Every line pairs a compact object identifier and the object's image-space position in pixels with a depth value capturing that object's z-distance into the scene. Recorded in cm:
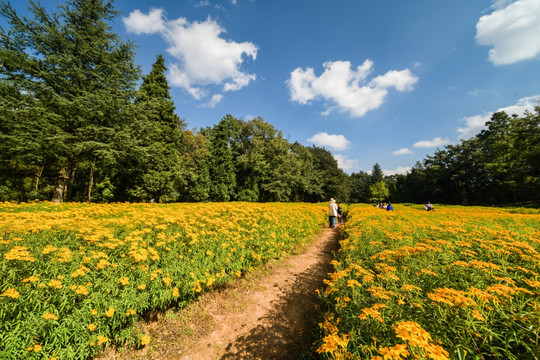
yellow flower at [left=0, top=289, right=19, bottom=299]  203
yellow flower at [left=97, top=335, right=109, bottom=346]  230
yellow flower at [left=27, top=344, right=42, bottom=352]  190
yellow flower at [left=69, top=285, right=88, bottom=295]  241
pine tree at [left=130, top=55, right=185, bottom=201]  1648
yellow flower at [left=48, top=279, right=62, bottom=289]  235
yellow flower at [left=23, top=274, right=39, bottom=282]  230
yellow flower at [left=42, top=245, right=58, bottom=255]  279
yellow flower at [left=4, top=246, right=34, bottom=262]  243
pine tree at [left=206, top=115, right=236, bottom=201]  2725
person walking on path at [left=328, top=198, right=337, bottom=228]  1275
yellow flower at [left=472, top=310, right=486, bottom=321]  152
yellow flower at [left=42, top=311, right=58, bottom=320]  207
